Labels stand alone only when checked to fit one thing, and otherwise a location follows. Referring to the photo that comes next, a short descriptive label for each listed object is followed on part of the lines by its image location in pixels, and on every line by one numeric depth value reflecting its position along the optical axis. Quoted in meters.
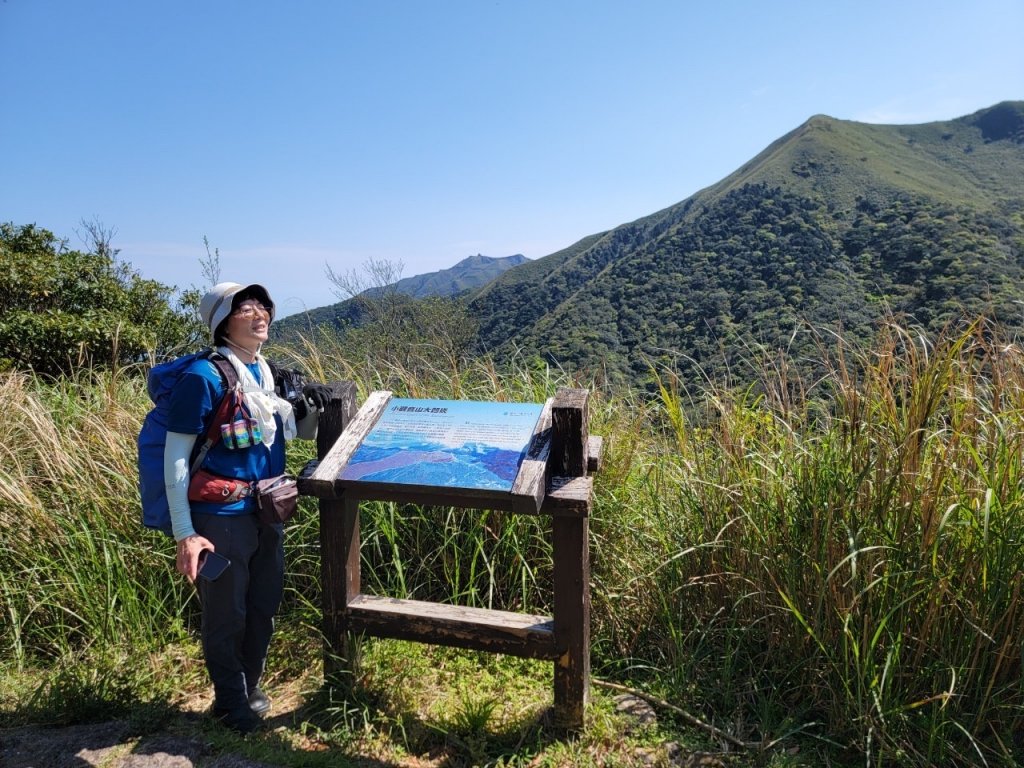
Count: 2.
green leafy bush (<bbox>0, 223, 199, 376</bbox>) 6.61
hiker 1.94
